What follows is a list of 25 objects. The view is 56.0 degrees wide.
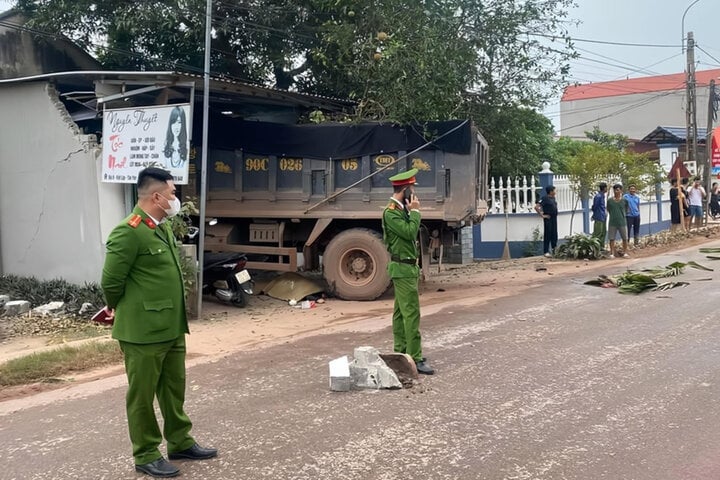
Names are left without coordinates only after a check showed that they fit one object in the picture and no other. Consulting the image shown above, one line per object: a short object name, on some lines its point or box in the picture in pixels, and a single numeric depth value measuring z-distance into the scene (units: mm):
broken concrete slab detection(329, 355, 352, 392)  5281
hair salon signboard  8320
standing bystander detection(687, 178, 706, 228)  18781
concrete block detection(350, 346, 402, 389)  5326
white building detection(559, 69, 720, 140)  48344
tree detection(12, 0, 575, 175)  10812
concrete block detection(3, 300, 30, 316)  8656
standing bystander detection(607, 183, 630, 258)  13984
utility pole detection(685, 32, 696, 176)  23328
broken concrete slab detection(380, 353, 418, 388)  5559
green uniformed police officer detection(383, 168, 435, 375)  5746
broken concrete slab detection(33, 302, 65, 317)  8633
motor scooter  9297
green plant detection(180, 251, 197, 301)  8500
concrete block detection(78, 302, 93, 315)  8578
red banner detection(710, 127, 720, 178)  26672
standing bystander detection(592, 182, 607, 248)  14586
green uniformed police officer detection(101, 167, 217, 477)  3707
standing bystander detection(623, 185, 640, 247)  15460
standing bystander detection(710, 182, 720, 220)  25297
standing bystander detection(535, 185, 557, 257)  14594
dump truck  9648
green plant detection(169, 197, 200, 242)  8680
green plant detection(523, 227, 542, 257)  15266
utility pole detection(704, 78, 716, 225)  23372
